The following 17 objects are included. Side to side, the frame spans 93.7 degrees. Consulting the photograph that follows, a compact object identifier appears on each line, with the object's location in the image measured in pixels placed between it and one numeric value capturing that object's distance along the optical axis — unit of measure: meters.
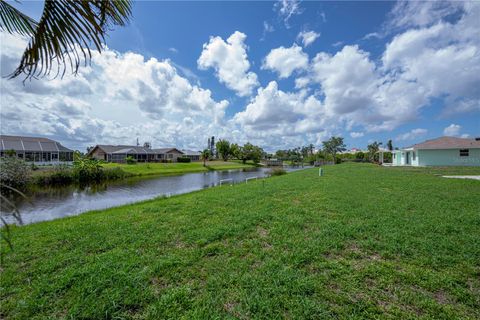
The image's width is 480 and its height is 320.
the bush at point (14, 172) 15.22
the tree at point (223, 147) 64.06
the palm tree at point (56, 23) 1.49
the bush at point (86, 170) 22.28
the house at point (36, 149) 28.19
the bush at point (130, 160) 38.69
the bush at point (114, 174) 24.65
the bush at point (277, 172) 27.61
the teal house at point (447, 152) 23.09
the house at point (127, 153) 44.31
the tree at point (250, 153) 68.00
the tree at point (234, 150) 66.12
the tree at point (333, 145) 60.23
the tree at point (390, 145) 65.38
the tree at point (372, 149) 54.49
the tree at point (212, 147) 73.20
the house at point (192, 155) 65.25
